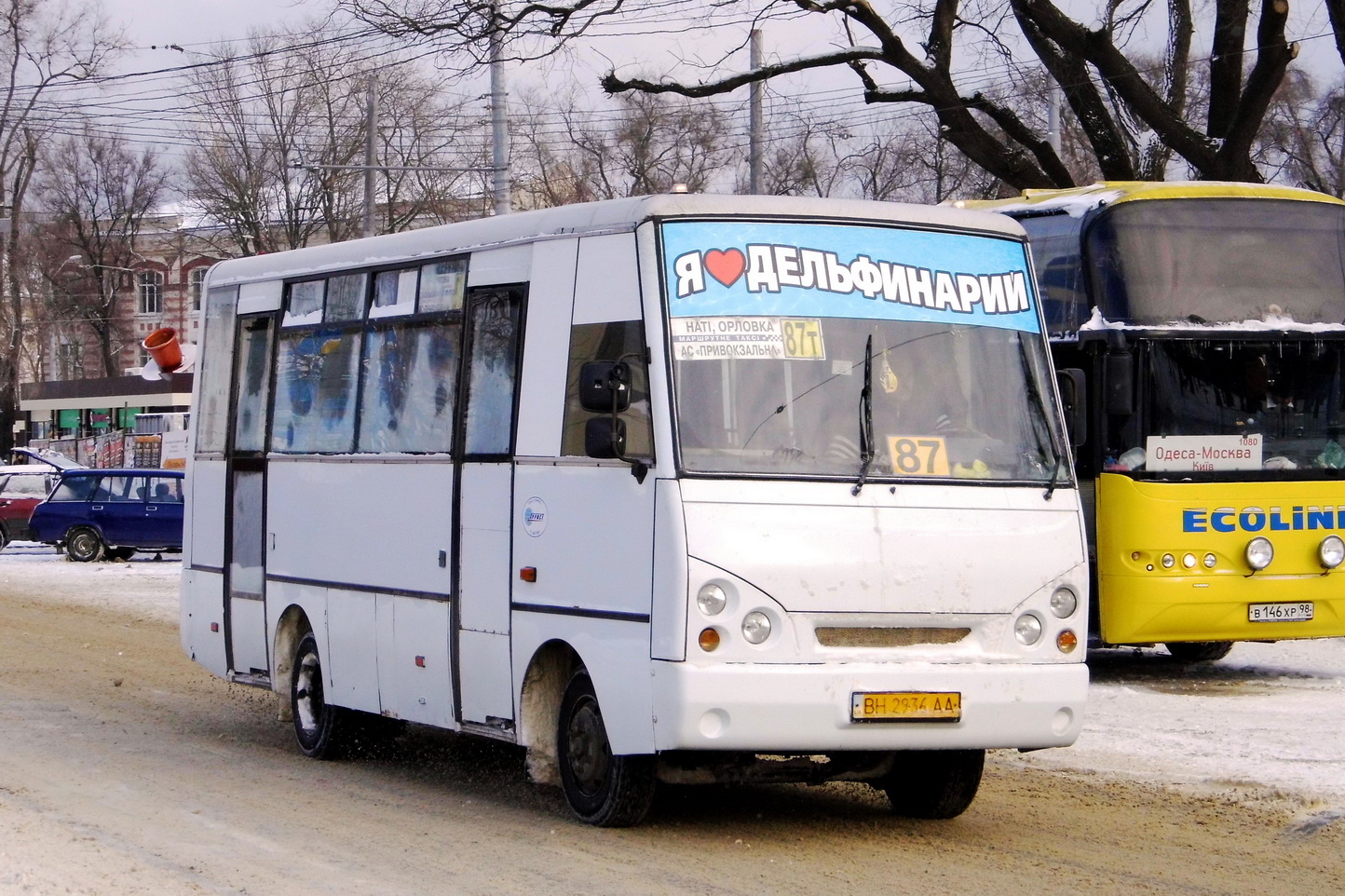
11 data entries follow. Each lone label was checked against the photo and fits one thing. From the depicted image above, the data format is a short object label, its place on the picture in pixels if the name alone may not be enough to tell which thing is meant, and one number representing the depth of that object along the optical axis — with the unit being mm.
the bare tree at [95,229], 74125
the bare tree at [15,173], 56969
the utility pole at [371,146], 34750
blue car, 34031
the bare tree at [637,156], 51562
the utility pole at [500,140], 26781
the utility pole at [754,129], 27845
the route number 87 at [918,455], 8531
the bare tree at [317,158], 49866
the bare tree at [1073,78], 21078
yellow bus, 14703
